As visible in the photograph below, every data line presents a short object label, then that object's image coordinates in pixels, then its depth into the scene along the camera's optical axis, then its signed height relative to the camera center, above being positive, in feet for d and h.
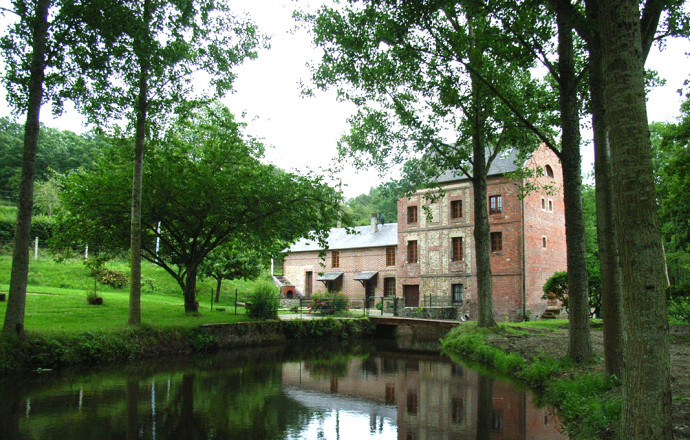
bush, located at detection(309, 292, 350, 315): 80.18 -4.33
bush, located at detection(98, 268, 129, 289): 85.06 -0.05
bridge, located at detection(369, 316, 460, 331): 67.62 -6.27
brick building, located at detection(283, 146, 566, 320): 86.22 +5.83
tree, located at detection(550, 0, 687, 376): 23.18 +4.52
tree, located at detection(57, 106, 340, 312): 51.47 +8.81
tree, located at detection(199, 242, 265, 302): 76.07 +1.91
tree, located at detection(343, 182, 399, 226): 184.20 +29.38
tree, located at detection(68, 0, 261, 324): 37.99 +18.60
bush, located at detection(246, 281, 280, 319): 64.49 -3.37
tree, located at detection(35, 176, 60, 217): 121.70 +20.30
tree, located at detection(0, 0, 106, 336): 33.86 +14.67
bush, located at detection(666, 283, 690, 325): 47.57 -1.99
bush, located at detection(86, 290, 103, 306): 59.47 -2.63
